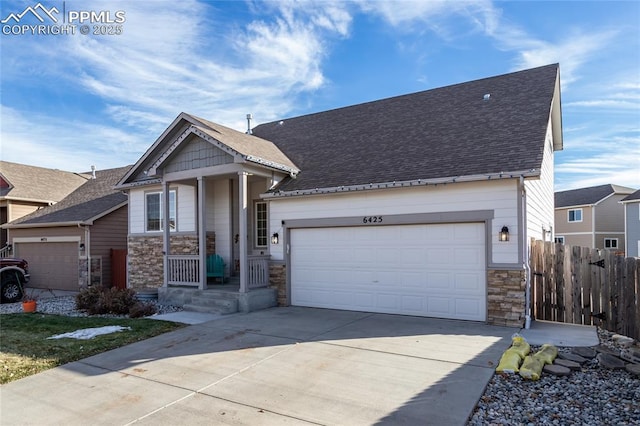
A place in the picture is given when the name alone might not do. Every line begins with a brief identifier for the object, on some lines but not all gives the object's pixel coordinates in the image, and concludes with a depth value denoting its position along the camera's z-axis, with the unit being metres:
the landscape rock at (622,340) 7.10
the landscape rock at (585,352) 6.05
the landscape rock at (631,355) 5.80
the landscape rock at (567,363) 5.52
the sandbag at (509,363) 5.42
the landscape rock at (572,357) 5.83
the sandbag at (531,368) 5.18
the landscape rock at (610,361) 5.51
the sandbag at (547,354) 5.67
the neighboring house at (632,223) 29.39
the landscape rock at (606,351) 6.05
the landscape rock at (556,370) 5.32
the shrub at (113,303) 10.33
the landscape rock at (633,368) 5.25
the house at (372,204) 8.63
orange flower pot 11.45
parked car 14.11
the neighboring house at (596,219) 35.50
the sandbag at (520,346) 6.00
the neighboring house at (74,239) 16.11
